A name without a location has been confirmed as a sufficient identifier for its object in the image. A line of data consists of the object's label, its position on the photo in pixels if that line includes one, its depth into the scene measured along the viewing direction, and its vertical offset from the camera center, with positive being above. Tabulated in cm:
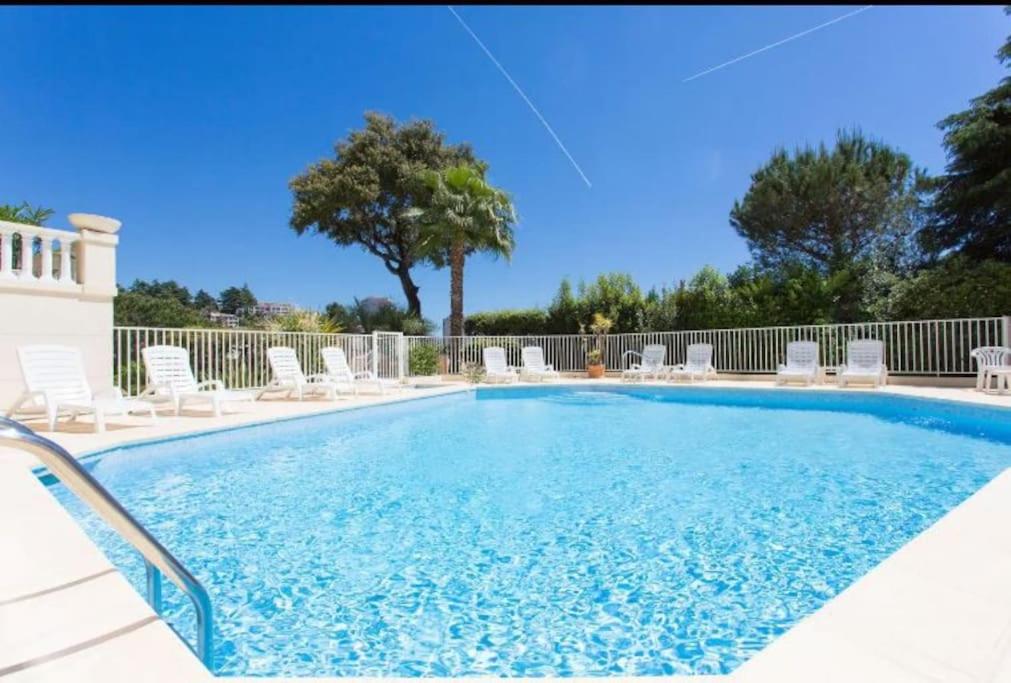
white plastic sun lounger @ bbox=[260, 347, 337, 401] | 911 -49
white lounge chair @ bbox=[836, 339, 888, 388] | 1010 -38
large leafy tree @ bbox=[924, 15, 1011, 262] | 1235 +432
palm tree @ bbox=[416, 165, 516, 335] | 1515 +411
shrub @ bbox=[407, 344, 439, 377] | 1471 -30
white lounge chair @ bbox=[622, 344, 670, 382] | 1326 -50
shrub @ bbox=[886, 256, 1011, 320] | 1031 +116
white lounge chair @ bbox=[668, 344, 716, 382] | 1280 -47
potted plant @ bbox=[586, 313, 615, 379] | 1516 +8
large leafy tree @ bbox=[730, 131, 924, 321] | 1509 +457
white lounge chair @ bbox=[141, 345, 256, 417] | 680 -43
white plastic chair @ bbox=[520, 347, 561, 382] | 1430 -55
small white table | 838 -58
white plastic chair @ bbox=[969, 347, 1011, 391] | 866 -32
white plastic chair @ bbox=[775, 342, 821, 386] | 1068 -42
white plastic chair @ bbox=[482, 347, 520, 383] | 1391 -53
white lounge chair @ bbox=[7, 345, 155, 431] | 533 -41
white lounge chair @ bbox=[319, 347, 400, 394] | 995 -51
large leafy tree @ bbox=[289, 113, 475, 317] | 1978 +668
